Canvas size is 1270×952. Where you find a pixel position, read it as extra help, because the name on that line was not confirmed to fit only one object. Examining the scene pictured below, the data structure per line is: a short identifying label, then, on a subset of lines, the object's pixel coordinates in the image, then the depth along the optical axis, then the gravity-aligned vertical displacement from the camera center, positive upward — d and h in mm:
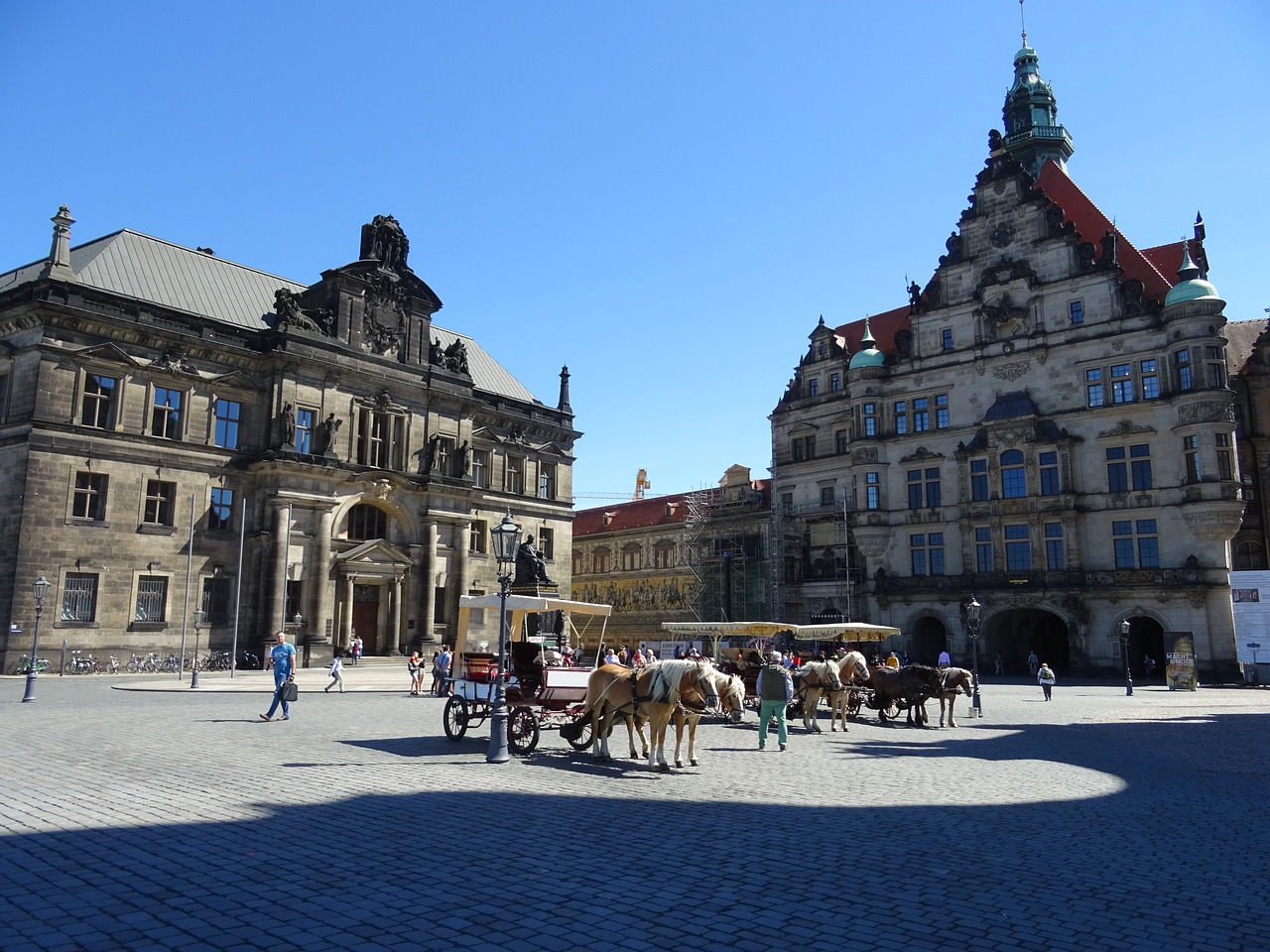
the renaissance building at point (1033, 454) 43594 +9322
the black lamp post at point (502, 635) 14383 -327
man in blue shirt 18602 -1092
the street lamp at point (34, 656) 22438 -1072
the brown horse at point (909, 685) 21359 -1680
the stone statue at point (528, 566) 40000 +2328
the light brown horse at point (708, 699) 13798 -1460
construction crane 135500 +20998
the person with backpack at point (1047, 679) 30469 -2135
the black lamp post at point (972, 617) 27766 +38
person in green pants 16422 -1471
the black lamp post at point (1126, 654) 34938 -1484
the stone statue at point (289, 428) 41562 +8945
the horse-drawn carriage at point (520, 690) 15852 -1407
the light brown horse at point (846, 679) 20781 -1615
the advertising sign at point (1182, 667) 37875 -2118
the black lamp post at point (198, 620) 37250 -196
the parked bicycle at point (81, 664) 34688 -2009
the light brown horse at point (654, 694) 13836 -1261
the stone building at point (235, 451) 35406 +7749
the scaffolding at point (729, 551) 61719 +4822
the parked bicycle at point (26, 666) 33000 -1974
